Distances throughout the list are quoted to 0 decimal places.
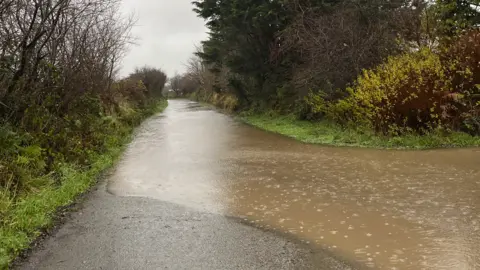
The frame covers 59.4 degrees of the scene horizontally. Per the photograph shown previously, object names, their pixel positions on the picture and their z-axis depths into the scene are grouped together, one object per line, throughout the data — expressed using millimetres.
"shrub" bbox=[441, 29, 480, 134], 12266
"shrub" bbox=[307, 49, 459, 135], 12641
